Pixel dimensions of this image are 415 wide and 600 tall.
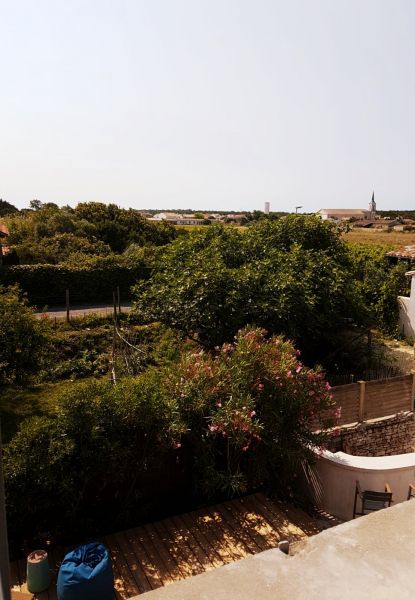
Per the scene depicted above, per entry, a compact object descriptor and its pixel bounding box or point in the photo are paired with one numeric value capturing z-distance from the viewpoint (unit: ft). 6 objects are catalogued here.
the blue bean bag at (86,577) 17.71
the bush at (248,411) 24.52
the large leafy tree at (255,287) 40.32
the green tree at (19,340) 37.88
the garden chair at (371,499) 27.32
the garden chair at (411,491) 27.96
